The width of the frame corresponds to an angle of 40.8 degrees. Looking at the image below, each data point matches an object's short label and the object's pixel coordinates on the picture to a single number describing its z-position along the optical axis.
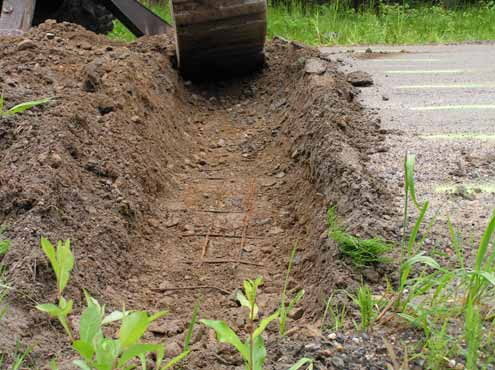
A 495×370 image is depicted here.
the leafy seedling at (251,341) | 1.37
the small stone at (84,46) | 4.39
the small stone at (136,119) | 3.38
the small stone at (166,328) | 2.00
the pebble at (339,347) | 1.59
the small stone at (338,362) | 1.53
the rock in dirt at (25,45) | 3.88
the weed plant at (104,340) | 1.33
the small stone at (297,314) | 2.05
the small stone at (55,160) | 2.54
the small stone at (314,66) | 4.06
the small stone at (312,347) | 1.58
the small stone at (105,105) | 3.27
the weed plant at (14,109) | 2.35
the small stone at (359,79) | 4.18
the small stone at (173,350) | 1.73
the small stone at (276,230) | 2.85
